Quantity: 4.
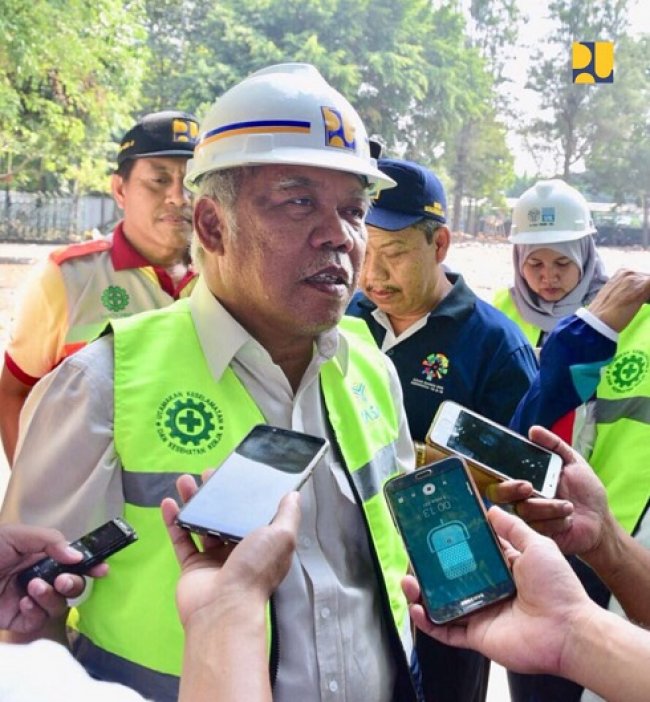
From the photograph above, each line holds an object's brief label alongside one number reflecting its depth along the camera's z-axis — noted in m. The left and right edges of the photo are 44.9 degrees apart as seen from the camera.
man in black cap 2.49
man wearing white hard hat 1.34
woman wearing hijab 3.06
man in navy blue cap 2.31
